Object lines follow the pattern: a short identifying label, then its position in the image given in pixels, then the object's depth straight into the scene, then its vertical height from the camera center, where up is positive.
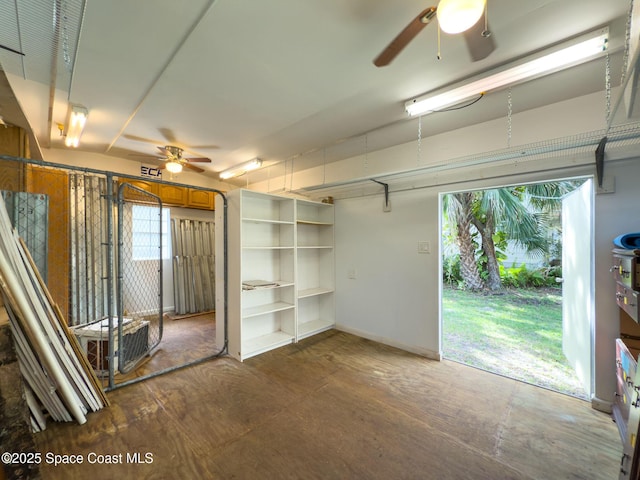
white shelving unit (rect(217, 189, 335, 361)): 2.98 -0.45
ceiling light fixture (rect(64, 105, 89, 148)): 2.43 +1.30
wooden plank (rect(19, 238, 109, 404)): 1.89 -0.82
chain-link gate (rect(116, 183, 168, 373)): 4.21 -0.29
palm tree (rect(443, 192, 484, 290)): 5.47 +0.15
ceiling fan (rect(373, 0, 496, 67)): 1.00 +1.05
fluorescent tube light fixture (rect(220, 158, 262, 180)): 3.82 +1.26
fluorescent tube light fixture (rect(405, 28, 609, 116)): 1.41 +1.13
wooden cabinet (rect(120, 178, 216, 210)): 4.37 +0.89
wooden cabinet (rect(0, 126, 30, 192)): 2.46 +0.93
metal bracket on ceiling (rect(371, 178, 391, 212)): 3.38 +0.59
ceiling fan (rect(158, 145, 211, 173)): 3.38 +1.19
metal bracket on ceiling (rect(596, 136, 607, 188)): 2.03 +0.64
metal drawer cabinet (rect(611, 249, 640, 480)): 1.26 -0.84
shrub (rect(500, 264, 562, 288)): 5.68 -0.89
